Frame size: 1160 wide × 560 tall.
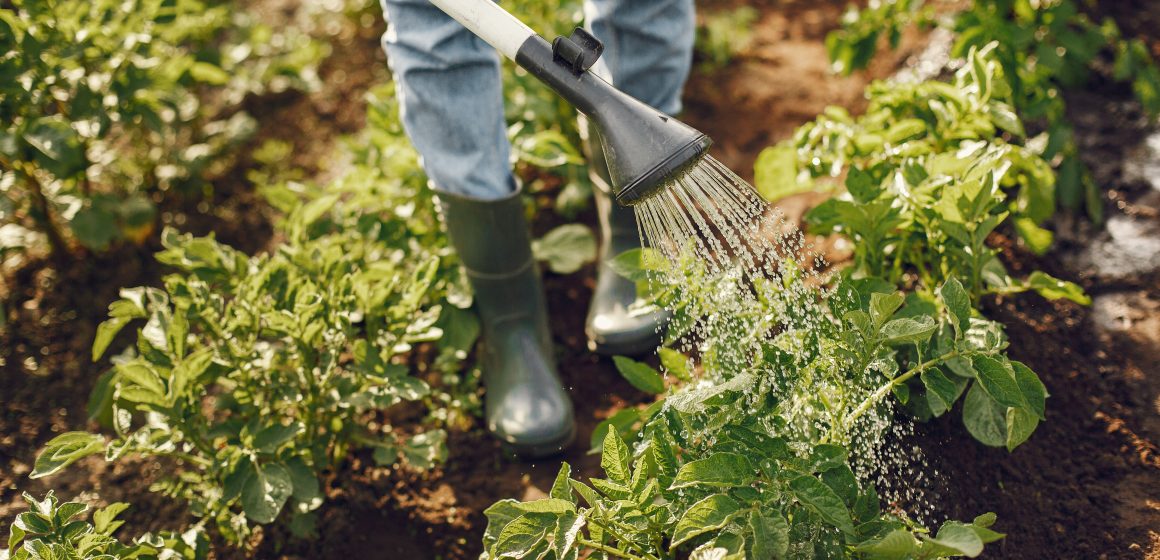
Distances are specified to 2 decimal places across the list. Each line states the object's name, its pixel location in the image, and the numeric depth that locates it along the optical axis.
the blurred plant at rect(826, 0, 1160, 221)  2.07
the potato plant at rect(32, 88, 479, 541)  1.59
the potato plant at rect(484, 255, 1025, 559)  1.29
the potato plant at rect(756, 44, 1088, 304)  1.62
